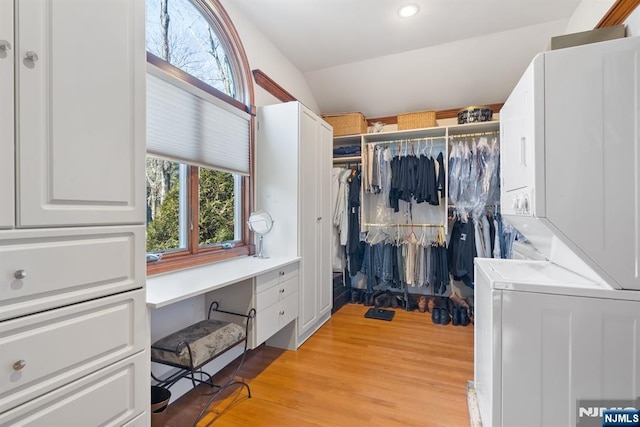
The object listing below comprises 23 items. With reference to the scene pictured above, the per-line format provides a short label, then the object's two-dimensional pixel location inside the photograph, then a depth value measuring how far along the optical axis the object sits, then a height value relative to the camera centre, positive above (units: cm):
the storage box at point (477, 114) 317 +108
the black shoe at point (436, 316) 309 -112
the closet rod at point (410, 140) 350 +90
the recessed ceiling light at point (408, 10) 237 +168
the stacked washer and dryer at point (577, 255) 108 -16
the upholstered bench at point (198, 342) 146 -70
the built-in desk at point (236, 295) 159 -58
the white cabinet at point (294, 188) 246 +22
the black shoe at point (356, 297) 376 -111
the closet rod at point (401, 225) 339 -16
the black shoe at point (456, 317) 304 -110
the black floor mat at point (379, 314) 321 -116
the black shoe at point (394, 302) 359 -112
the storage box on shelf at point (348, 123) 365 +114
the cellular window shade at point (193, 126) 173 +61
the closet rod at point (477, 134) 327 +91
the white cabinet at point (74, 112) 82 +33
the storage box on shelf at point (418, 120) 338 +109
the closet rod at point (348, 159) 372 +69
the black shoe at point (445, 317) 306 -111
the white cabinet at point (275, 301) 195 -65
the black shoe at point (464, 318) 302 -111
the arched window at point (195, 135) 182 +55
